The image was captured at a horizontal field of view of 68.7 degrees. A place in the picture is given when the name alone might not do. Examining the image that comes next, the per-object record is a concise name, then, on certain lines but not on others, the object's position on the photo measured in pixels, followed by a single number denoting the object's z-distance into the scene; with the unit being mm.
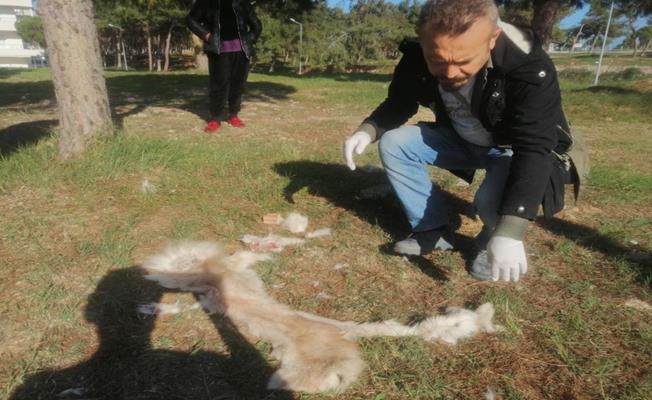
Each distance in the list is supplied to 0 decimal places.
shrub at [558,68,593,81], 20231
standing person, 4621
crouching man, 1758
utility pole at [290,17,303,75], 28188
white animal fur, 1546
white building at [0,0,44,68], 56938
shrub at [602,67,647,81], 18781
